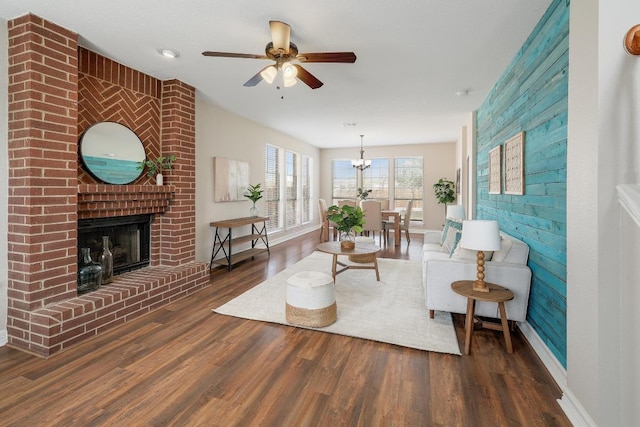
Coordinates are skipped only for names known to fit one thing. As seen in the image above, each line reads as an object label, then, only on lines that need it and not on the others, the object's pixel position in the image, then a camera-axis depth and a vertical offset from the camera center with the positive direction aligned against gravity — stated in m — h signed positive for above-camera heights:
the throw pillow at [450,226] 3.73 -0.23
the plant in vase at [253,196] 5.38 +0.20
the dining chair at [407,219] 6.74 -0.26
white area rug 2.53 -1.05
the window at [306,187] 8.45 +0.57
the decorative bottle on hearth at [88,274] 2.86 -0.66
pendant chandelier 7.86 +1.17
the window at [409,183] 8.69 +0.73
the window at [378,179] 8.99 +0.87
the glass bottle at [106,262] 3.10 -0.58
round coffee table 3.76 -0.55
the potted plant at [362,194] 8.65 +0.39
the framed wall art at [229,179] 4.89 +0.48
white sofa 2.43 -0.58
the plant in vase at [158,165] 3.57 +0.50
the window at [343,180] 9.40 +0.85
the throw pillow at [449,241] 3.56 -0.41
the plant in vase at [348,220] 3.91 -0.17
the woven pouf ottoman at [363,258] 4.23 -0.73
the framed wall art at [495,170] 3.31 +0.45
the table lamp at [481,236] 2.21 -0.21
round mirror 2.98 +0.57
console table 4.66 -0.56
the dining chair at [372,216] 6.27 -0.18
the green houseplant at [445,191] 7.98 +0.46
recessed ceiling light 2.92 +1.52
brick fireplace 2.35 +0.11
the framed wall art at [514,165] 2.61 +0.41
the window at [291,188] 7.56 +0.48
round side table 2.21 -0.67
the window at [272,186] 6.56 +0.48
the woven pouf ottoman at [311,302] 2.67 -0.86
